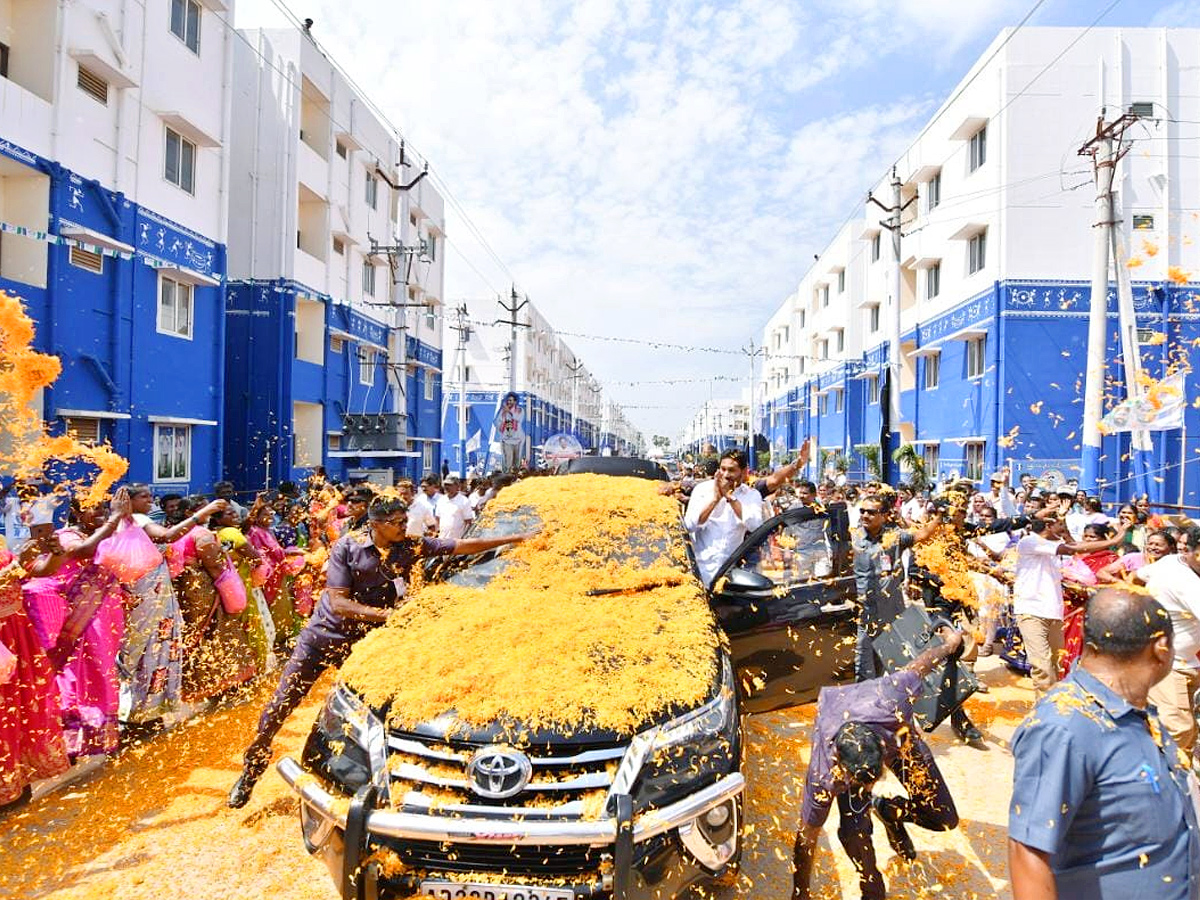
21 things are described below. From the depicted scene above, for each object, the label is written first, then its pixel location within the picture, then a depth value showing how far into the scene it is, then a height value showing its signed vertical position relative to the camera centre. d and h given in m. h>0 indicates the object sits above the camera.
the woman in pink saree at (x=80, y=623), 4.63 -1.23
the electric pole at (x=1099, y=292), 14.74 +3.35
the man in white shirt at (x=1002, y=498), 14.09 -0.92
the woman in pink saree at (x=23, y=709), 4.27 -1.64
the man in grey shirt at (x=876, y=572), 4.93 -0.87
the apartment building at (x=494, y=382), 46.56 +4.56
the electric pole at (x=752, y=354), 42.76 +5.57
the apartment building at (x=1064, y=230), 19.45 +6.08
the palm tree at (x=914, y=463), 21.59 -0.32
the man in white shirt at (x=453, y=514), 10.99 -1.10
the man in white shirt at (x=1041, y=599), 6.30 -1.23
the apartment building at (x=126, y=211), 12.28 +4.19
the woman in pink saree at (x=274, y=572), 7.19 -1.33
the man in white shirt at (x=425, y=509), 9.69 -1.01
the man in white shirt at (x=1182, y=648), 4.76 -1.23
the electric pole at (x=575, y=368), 74.57 +7.98
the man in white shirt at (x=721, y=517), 5.83 -0.56
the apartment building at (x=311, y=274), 20.92 +5.21
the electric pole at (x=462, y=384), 32.91 +2.78
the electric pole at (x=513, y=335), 35.34 +5.39
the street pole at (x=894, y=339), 19.17 +3.11
